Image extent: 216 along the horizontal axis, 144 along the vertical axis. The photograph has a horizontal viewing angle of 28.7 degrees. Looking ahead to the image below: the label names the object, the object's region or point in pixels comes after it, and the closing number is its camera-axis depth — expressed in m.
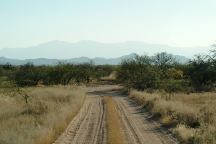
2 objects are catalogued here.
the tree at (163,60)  77.64
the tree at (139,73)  62.34
